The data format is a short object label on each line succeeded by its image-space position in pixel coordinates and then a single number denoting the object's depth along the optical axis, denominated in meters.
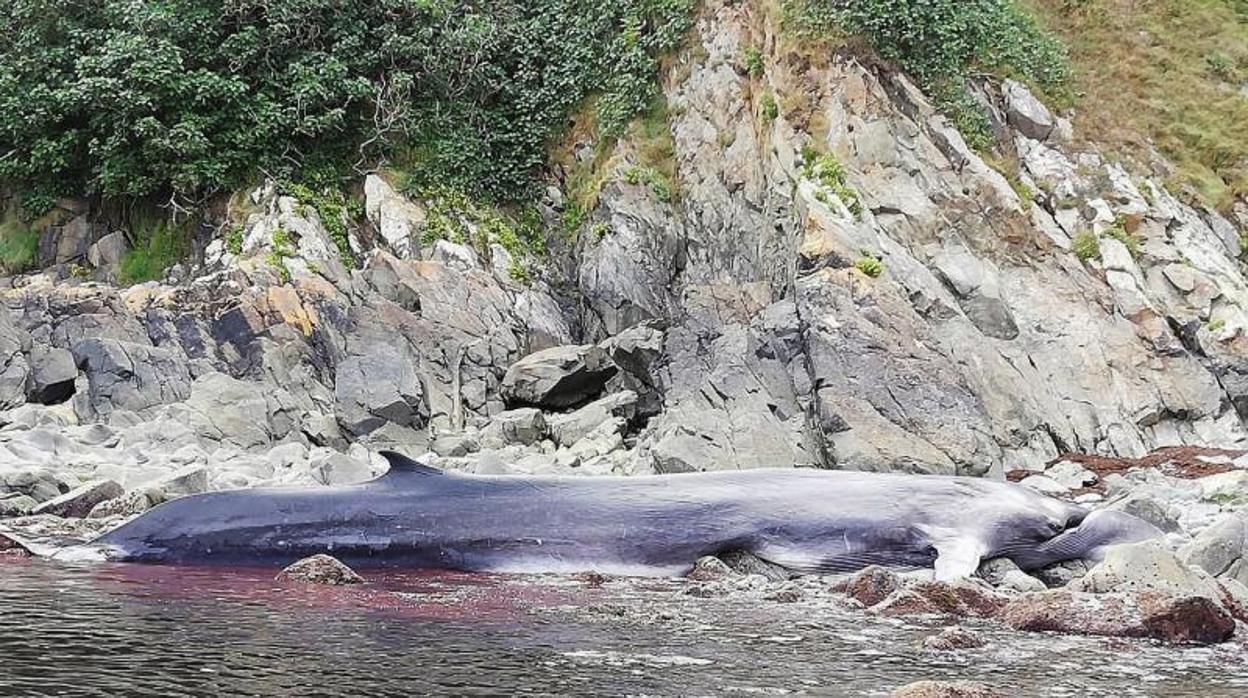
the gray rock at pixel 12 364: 18.92
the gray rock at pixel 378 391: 18.67
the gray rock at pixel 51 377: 19.06
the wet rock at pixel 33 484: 12.51
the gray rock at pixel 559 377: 19.94
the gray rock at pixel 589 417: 17.89
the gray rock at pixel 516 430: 18.05
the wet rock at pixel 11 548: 8.97
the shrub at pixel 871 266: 17.88
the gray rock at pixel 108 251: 25.59
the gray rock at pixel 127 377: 18.80
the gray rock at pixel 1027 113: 23.94
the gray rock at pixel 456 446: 17.55
